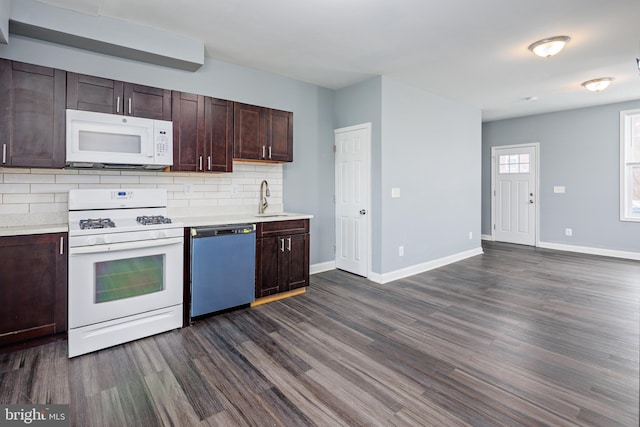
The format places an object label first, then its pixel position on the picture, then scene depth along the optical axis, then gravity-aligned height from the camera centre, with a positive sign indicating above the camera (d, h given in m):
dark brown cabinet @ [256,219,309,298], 3.48 -0.48
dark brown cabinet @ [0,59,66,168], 2.42 +0.76
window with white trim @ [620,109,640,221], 5.56 +0.86
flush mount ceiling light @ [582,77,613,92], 4.38 +1.77
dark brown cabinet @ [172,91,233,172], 3.16 +0.82
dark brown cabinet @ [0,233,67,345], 2.36 -0.54
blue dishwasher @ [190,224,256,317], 2.97 -0.51
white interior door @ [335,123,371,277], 4.43 +0.23
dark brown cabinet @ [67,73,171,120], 2.67 +1.02
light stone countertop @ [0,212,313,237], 2.41 -0.07
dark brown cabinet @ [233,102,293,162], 3.58 +0.93
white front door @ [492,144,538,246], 6.72 +0.43
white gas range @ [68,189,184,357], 2.39 -0.46
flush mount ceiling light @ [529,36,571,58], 3.18 +1.68
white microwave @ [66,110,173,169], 2.64 +0.64
